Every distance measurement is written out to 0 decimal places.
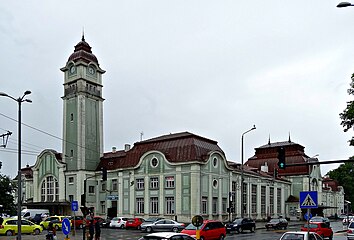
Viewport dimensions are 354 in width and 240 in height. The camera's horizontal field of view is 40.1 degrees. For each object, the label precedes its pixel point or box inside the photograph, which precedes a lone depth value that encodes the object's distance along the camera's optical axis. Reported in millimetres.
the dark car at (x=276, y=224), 56094
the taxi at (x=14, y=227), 42500
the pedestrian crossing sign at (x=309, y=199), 19234
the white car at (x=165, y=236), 16734
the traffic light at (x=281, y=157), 25047
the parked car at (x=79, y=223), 54062
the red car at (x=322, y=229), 37062
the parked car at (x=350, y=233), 32031
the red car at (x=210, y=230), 33778
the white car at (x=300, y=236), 22172
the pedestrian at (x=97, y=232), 33112
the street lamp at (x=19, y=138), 28391
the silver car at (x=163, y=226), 47438
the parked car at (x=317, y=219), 47862
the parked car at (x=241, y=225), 49938
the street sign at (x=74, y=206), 30003
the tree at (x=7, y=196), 53344
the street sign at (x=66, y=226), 20766
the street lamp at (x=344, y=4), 18116
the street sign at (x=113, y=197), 70356
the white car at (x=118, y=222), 57281
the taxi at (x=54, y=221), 50031
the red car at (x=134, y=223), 56088
